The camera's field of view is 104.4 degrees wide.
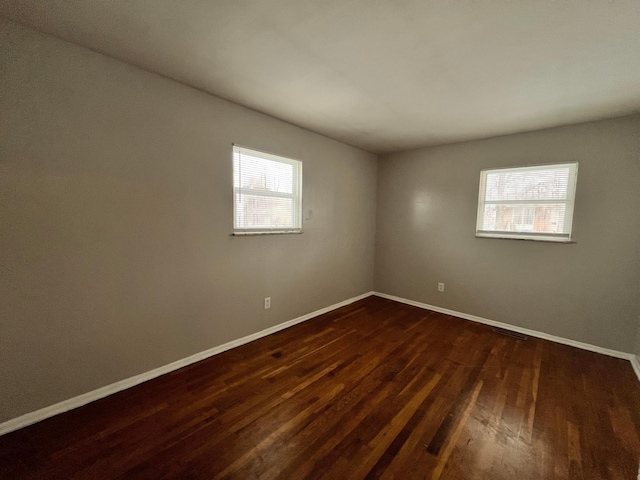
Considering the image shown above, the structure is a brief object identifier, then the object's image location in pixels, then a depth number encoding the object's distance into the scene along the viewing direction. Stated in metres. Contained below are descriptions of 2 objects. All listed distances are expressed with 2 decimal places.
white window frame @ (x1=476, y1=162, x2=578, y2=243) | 2.79
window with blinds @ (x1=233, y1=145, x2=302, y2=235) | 2.61
